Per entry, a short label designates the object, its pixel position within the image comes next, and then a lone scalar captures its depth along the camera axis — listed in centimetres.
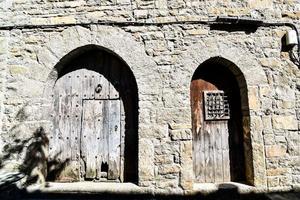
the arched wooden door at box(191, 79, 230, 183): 361
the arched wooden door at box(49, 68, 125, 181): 363
